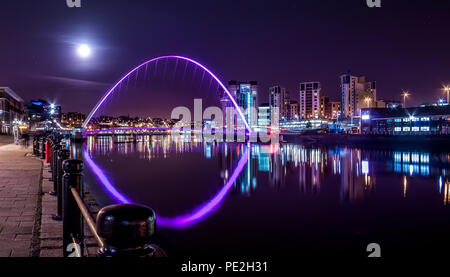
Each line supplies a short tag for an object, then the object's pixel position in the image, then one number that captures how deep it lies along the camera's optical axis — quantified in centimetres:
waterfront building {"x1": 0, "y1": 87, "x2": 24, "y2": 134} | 8525
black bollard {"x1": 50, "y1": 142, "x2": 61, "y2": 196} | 897
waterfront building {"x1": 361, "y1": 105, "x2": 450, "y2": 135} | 8575
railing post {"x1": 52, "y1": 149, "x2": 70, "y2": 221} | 649
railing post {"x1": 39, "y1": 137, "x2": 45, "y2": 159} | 2025
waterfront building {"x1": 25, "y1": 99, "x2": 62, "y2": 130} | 8306
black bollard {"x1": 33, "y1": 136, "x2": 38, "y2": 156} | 2314
